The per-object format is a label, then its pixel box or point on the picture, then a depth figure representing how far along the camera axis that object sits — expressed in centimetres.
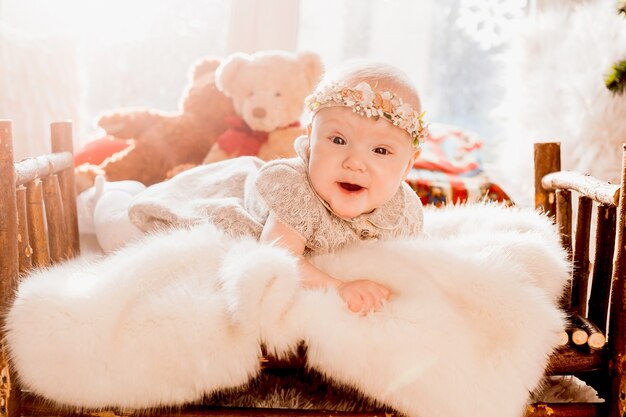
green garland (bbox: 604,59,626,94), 173
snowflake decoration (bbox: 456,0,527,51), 259
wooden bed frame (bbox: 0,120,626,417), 101
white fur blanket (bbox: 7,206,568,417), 94
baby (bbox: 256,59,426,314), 115
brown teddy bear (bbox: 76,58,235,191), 187
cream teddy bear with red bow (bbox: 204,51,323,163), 187
